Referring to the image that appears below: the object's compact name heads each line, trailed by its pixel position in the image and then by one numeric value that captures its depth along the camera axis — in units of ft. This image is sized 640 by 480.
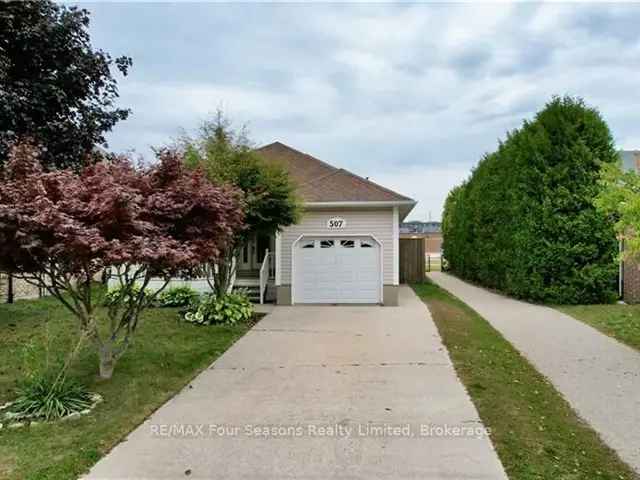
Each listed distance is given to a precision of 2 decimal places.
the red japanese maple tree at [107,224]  14.52
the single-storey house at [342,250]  41.70
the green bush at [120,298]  18.07
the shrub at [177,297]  39.73
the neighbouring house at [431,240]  156.35
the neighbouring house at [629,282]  36.99
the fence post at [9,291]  38.63
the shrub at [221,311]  32.17
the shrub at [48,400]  14.24
